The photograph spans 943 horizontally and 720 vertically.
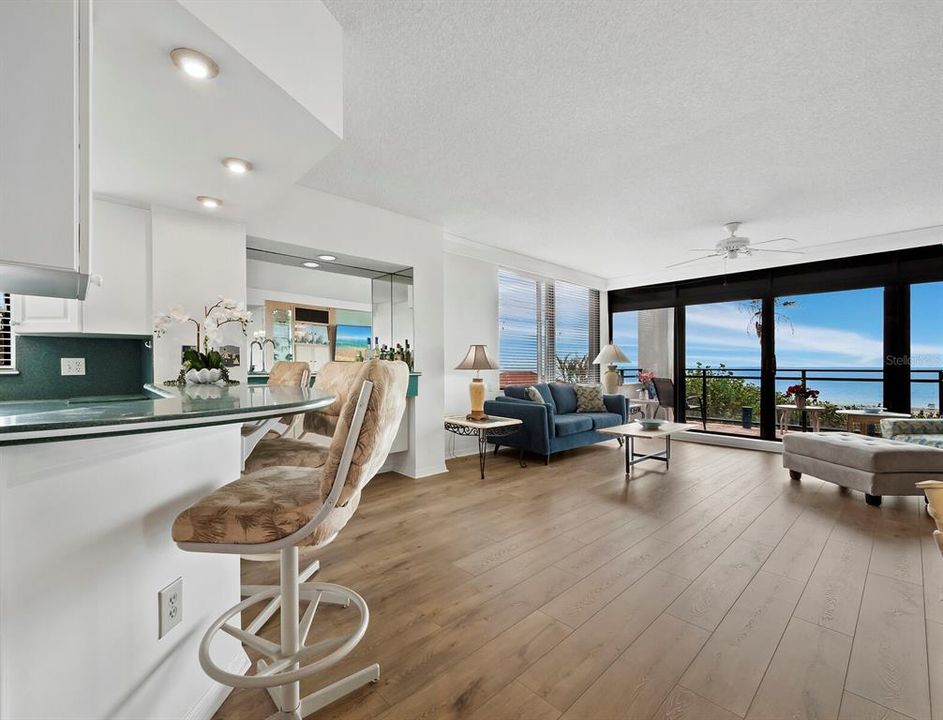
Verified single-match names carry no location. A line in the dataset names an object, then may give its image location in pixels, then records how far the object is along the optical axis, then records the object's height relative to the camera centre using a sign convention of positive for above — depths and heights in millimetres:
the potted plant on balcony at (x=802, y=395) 5441 -477
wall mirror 3477 +460
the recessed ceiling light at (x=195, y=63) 1422 +1009
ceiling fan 4332 +1171
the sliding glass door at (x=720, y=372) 6355 -213
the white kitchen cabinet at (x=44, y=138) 900 +479
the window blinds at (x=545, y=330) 5789 +411
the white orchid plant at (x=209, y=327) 2086 +143
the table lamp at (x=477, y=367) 4582 -109
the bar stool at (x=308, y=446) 2018 -464
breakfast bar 787 -444
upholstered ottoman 3242 -843
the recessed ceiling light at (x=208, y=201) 2642 +981
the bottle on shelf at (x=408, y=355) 4176 +17
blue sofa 4676 -749
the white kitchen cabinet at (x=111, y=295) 2422 +372
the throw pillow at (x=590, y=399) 5715 -566
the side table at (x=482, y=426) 4250 -709
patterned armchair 3783 -666
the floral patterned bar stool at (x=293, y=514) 1054 -398
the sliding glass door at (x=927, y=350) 4688 +89
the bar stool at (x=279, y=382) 1831 -141
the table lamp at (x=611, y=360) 6188 -39
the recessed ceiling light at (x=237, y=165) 2176 +997
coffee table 4230 -760
